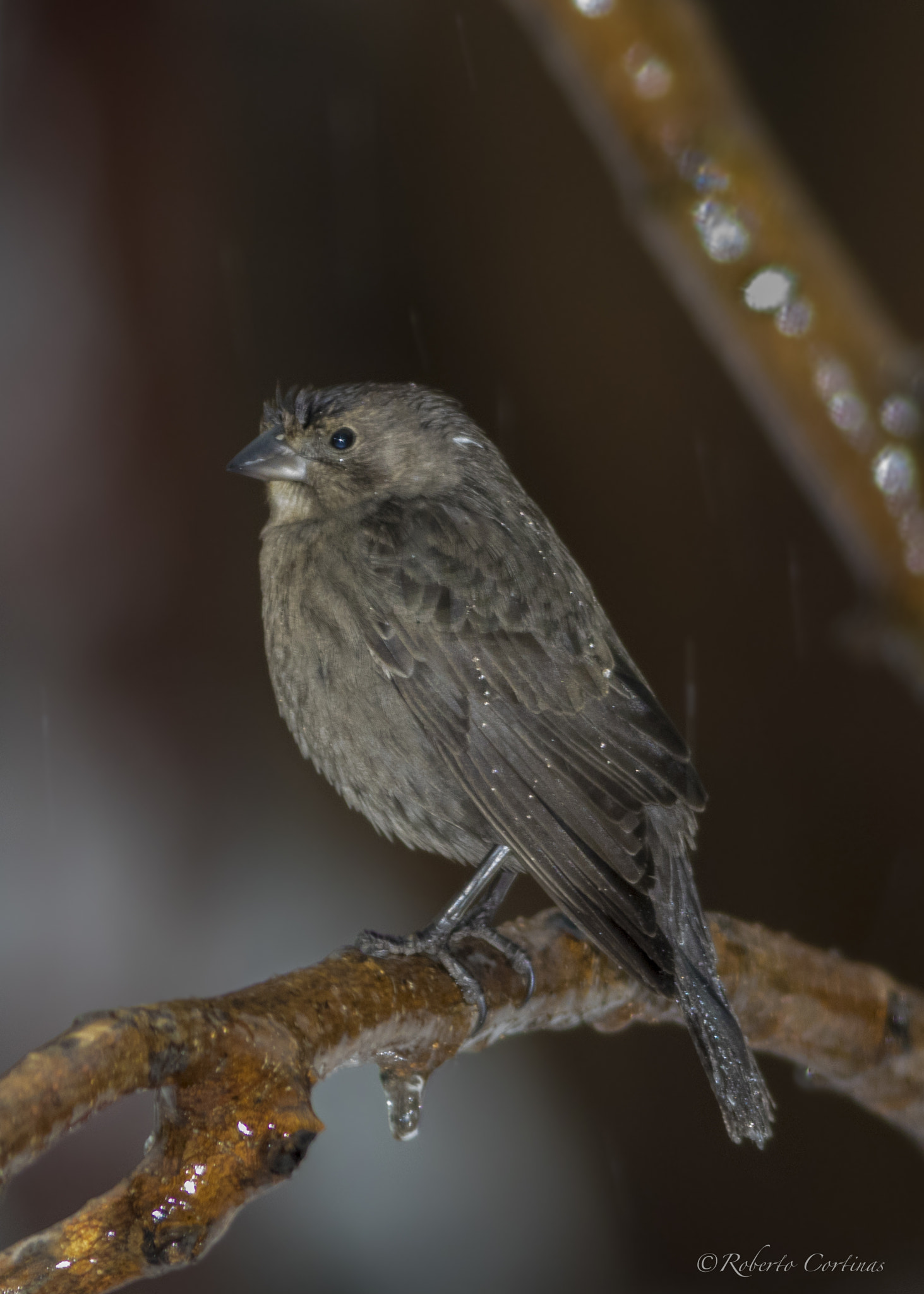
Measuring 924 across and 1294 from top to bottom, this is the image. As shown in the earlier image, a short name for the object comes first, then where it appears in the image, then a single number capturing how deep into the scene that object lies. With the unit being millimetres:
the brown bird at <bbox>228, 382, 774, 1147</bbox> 5074
